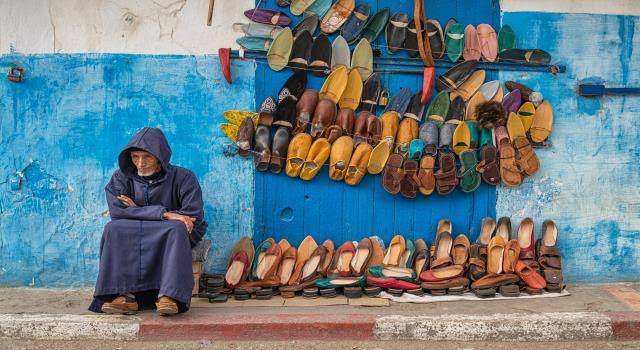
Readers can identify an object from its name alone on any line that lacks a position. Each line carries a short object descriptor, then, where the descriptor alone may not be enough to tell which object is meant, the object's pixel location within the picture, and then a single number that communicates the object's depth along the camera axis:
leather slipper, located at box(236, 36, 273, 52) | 4.77
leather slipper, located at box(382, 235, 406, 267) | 4.78
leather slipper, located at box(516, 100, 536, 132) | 4.90
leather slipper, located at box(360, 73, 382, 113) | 4.88
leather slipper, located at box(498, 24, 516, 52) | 4.90
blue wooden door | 4.88
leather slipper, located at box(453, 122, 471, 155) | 4.86
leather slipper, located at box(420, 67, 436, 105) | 4.81
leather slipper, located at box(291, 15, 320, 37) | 4.84
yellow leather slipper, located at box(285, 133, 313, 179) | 4.77
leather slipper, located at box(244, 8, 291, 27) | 4.77
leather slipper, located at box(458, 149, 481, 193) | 4.86
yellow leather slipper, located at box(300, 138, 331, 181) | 4.77
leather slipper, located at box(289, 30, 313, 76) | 4.82
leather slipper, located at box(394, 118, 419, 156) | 4.88
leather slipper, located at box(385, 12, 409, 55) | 4.87
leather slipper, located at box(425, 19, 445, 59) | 4.88
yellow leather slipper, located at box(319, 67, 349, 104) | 4.86
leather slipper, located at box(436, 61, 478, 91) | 4.89
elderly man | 3.94
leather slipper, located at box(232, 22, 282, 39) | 4.78
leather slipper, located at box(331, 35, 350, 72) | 4.88
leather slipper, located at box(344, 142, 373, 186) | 4.79
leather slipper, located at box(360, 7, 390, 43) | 4.89
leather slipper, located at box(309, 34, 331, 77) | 4.86
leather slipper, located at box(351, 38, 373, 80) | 4.87
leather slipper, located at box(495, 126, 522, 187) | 4.86
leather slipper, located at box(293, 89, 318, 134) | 4.80
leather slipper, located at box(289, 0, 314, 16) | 4.83
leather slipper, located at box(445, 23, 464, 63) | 4.88
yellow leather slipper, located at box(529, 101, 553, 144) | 4.89
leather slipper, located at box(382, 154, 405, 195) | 4.79
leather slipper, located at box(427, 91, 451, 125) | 4.92
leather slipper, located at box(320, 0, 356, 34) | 4.87
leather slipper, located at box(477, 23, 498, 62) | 4.89
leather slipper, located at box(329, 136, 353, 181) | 4.76
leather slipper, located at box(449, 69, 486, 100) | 4.93
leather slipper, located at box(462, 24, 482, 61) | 4.89
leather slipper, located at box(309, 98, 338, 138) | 4.80
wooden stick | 4.55
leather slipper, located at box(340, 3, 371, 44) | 4.87
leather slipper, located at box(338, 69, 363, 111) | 4.87
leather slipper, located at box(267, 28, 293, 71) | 4.79
